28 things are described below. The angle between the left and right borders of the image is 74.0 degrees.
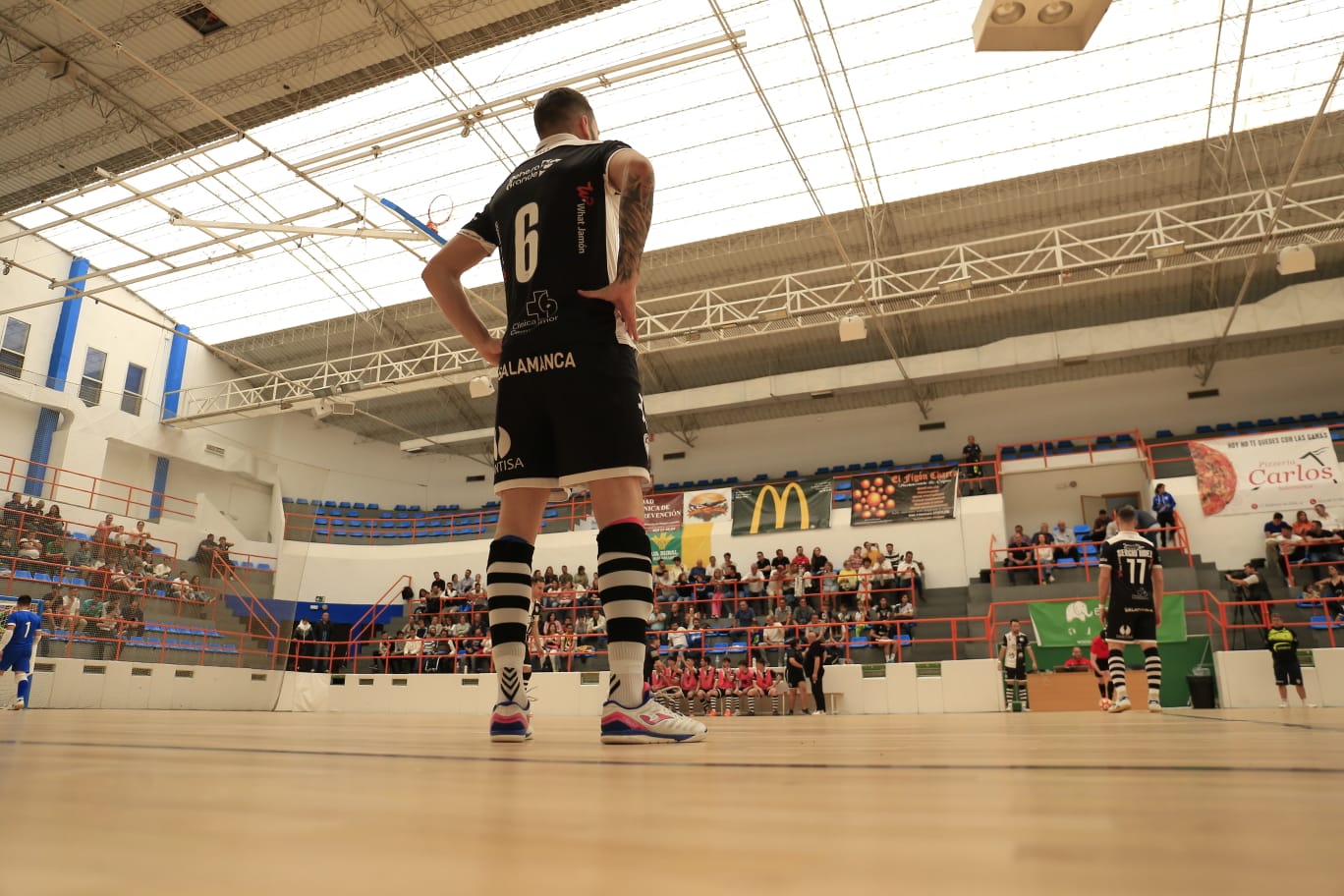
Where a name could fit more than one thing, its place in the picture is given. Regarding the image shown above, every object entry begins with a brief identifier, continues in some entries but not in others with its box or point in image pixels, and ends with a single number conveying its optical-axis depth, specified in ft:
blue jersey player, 33.68
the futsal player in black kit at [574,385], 7.63
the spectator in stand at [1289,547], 42.70
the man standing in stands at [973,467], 55.52
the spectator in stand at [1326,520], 44.73
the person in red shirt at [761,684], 42.22
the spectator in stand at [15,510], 44.93
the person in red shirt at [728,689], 42.93
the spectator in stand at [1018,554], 47.96
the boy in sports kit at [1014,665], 37.68
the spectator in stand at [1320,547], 42.52
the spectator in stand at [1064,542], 46.73
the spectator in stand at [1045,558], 46.36
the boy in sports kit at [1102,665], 26.48
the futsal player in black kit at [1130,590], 20.68
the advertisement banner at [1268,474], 47.06
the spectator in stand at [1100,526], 47.06
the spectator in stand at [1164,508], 47.36
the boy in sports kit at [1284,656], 31.96
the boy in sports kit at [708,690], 43.47
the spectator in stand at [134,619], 43.96
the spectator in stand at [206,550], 58.03
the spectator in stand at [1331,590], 38.60
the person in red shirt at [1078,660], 37.78
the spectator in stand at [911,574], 48.73
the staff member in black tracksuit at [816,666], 40.16
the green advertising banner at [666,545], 59.77
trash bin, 34.12
